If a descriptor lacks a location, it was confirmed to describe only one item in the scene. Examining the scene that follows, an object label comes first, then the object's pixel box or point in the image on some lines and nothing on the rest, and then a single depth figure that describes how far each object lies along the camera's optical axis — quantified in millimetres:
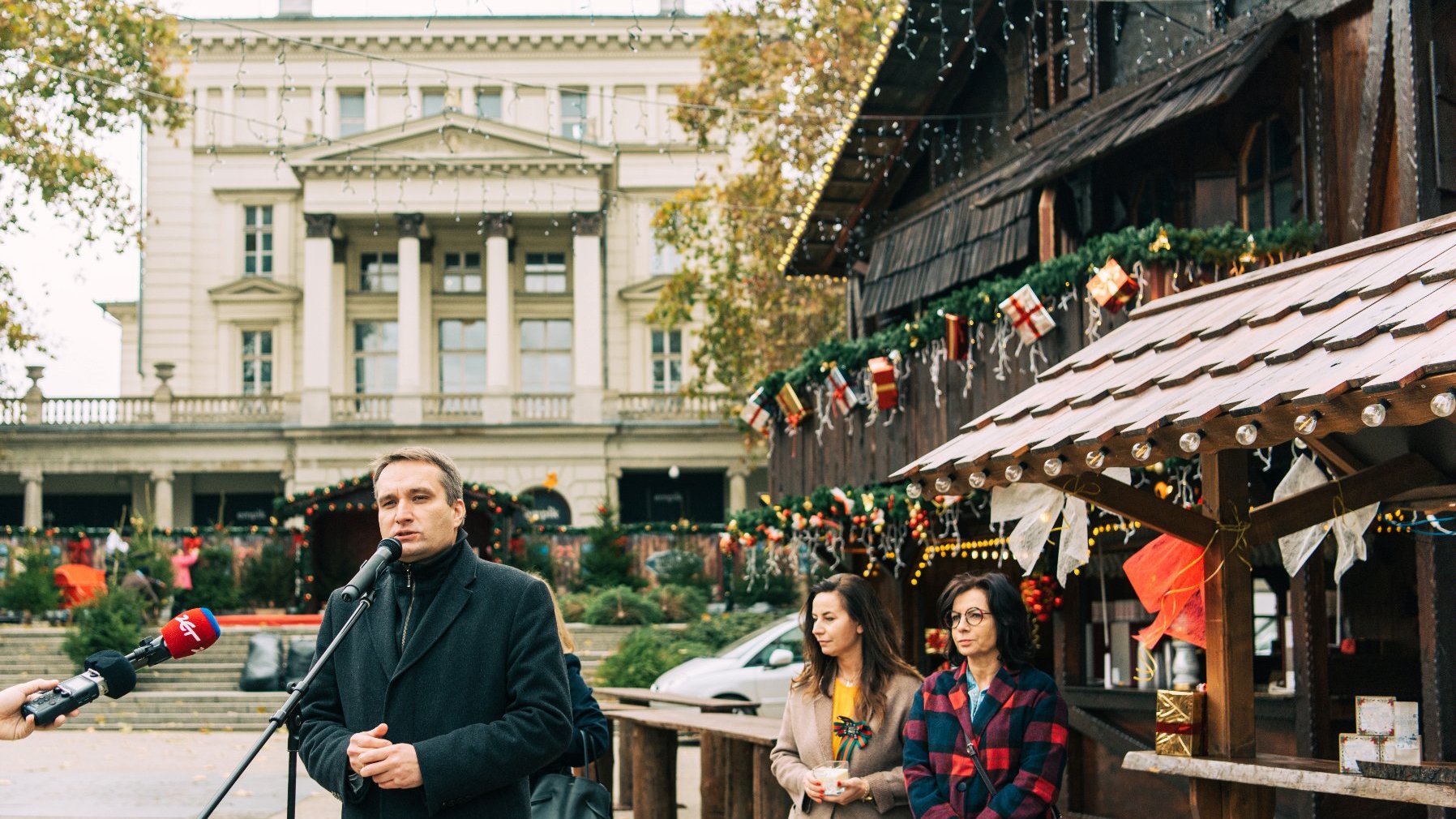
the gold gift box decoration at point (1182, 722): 6980
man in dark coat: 5027
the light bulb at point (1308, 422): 5652
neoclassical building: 47875
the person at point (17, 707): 4825
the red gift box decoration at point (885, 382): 15602
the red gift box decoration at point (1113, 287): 11789
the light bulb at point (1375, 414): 5324
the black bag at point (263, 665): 27828
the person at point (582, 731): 6523
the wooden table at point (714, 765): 10578
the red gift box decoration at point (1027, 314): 12828
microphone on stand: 4902
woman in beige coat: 7508
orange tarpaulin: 33906
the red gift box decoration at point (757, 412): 18906
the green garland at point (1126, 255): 11648
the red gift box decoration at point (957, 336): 14281
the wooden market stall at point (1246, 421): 5773
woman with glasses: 6938
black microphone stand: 4555
